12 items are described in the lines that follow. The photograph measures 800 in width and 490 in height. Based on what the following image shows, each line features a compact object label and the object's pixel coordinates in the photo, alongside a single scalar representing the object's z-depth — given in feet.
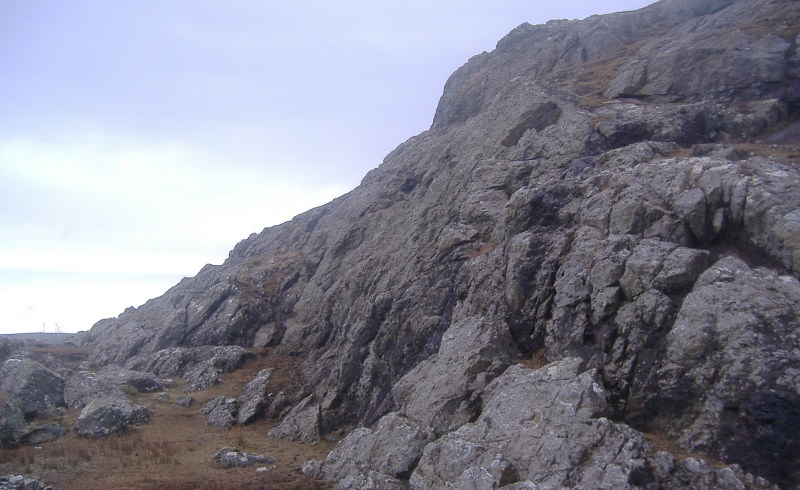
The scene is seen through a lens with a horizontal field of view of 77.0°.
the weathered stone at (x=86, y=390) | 99.04
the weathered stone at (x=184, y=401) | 99.35
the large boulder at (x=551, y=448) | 38.29
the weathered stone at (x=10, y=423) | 74.64
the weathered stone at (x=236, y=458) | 63.41
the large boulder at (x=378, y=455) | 51.39
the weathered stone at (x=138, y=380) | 106.63
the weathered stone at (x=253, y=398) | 88.74
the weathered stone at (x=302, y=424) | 75.97
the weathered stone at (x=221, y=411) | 88.84
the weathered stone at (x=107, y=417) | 81.76
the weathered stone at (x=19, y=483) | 50.46
